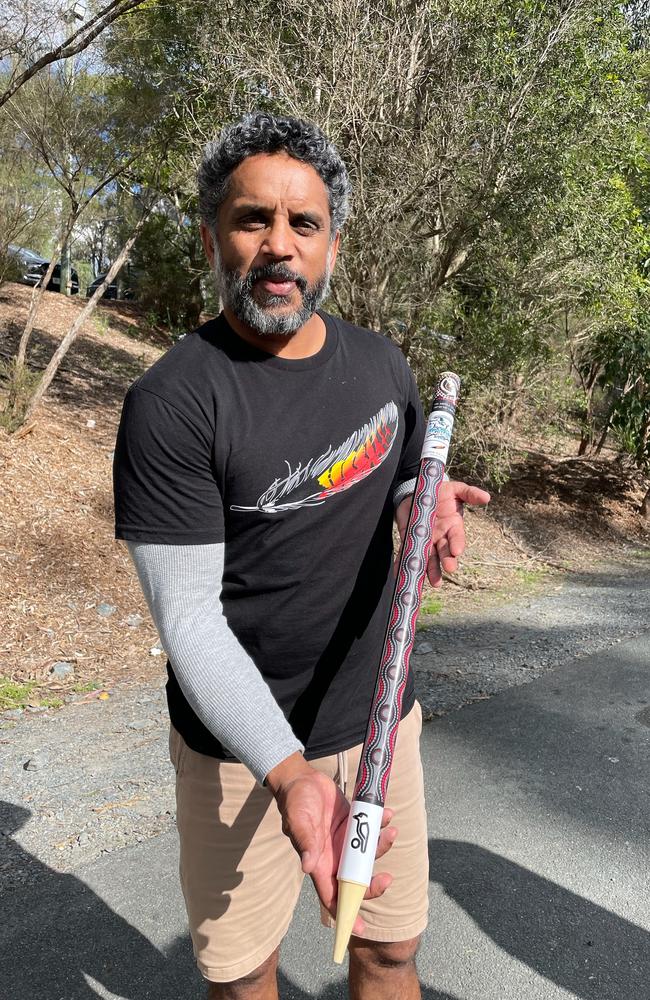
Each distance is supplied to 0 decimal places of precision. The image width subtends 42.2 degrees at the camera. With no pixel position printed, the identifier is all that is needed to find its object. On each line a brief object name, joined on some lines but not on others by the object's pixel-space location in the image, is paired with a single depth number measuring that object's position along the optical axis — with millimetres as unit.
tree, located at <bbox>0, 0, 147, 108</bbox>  6332
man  1549
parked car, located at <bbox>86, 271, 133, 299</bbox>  18397
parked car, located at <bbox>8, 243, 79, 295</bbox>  13147
